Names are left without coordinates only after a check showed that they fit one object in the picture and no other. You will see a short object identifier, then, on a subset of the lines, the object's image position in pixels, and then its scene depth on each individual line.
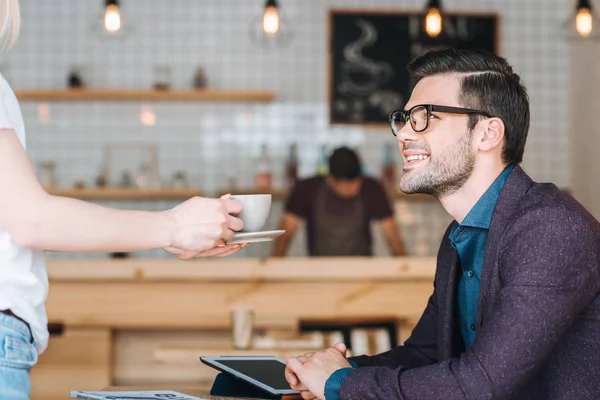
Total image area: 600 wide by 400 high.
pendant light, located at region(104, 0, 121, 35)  3.83
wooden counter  3.60
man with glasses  1.37
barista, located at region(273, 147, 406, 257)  5.00
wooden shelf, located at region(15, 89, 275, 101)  5.46
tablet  1.56
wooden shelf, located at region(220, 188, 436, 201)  5.49
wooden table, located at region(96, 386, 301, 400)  1.52
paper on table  1.37
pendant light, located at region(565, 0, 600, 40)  3.93
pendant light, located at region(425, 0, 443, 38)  3.80
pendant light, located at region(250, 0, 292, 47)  5.63
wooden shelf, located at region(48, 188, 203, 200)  5.39
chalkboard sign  5.69
